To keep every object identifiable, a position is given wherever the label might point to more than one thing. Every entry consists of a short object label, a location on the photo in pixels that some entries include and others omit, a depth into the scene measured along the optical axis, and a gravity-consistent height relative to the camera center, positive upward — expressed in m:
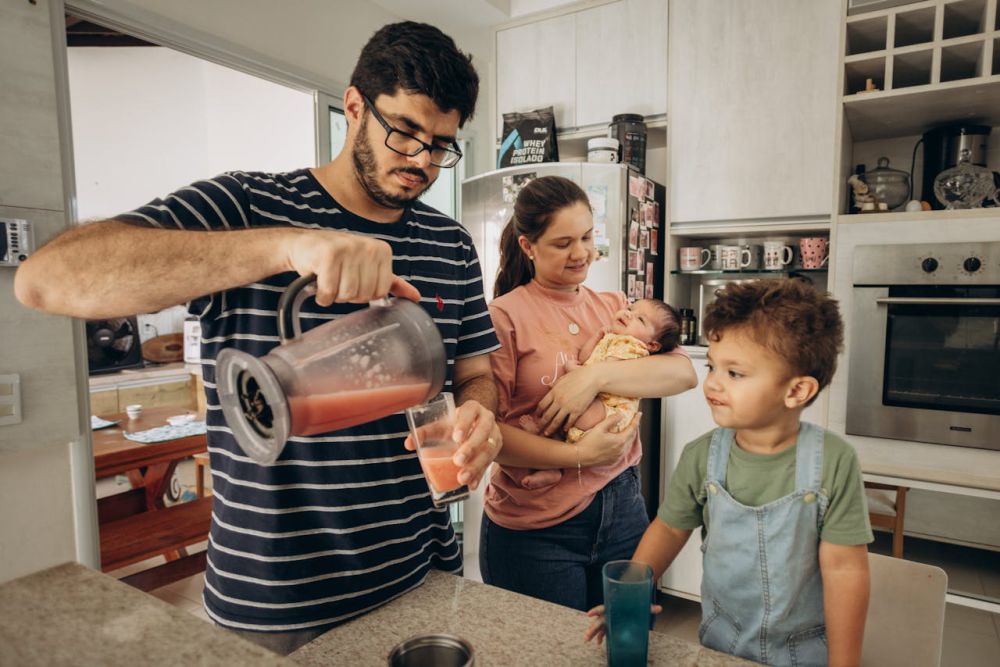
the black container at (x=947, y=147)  2.39 +0.52
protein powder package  3.06 +0.70
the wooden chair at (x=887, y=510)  2.37 -0.89
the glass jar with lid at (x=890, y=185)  2.48 +0.38
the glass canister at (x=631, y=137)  2.84 +0.66
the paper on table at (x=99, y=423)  3.63 -0.82
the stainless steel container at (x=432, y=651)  0.71 -0.42
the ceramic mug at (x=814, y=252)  2.67 +0.12
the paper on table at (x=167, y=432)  3.34 -0.83
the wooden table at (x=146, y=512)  2.76 -1.13
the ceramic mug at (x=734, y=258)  2.79 +0.10
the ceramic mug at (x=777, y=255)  2.74 +0.11
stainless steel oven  2.16 -0.23
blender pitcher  0.68 -0.11
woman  1.42 -0.32
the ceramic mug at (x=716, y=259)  2.84 +0.10
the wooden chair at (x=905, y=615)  1.18 -0.64
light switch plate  1.89 -0.35
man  1.03 -0.26
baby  1.49 -0.18
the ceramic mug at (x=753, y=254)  2.79 +0.12
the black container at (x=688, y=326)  2.95 -0.21
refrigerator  2.68 +0.26
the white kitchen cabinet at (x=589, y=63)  2.87 +1.06
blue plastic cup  0.77 -0.41
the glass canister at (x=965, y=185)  2.30 +0.35
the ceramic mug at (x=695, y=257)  2.84 +0.11
